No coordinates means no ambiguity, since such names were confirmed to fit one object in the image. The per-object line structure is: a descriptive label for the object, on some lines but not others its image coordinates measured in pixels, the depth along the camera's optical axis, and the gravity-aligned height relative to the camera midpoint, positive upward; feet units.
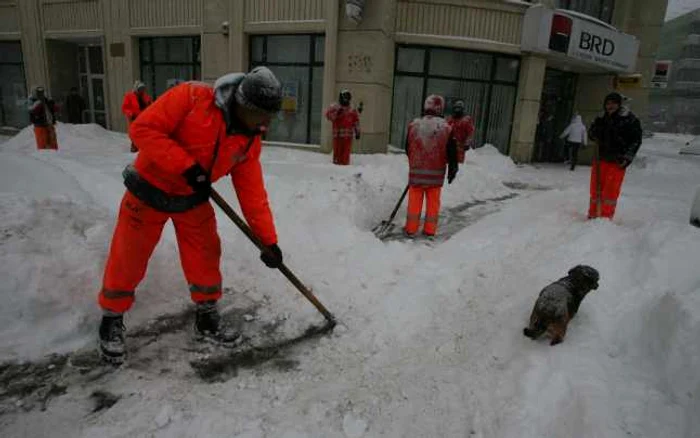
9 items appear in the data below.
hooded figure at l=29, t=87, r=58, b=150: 33.06 -2.92
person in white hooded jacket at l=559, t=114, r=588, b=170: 45.68 -2.65
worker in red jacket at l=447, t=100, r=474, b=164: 33.73 -1.85
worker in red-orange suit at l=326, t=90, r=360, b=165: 31.37 -1.87
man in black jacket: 19.70 -1.60
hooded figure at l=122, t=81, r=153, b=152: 32.01 -1.26
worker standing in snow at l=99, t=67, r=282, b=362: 8.73 -1.61
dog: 9.71 -4.11
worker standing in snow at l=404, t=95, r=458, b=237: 19.14 -2.47
